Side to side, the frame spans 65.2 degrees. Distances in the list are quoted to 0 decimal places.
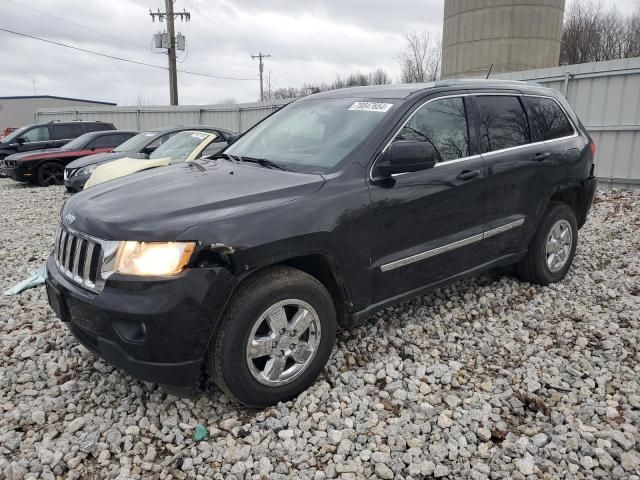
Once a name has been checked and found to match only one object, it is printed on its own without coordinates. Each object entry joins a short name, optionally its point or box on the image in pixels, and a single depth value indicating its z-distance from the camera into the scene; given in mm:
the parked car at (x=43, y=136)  14570
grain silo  21594
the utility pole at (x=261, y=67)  52156
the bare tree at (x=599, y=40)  35094
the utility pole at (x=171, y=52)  23578
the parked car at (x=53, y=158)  12461
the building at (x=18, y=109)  42719
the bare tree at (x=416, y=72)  33281
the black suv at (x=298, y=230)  2473
